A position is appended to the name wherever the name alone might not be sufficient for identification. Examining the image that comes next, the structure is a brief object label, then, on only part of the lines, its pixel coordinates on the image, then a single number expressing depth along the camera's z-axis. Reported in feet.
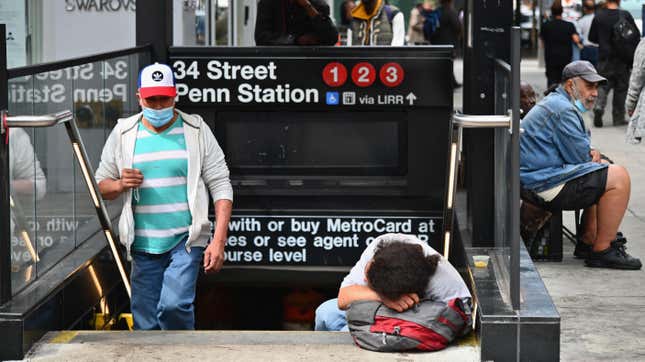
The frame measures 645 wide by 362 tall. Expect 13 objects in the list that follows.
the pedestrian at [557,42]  120.88
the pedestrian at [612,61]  108.37
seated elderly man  52.75
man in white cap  41.83
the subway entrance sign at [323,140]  51.67
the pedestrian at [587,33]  123.85
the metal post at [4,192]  34.73
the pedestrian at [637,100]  62.64
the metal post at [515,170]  34.30
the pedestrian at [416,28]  161.27
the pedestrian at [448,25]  149.07
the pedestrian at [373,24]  89.45
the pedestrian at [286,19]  54.34
